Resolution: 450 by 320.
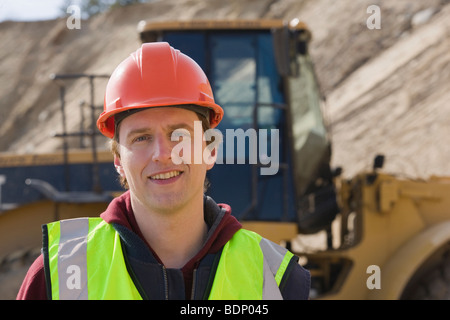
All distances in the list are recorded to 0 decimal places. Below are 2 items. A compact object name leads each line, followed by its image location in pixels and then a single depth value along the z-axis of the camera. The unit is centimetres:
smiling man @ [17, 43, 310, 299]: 189
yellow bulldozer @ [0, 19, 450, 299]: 486
